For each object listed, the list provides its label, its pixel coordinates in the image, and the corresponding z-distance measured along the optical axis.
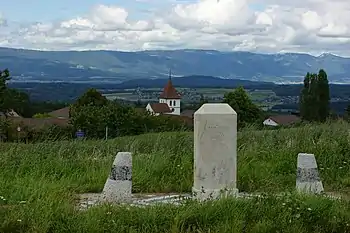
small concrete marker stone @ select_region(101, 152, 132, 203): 7.82
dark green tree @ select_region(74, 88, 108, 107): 64.88
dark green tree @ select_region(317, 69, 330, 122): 73.69
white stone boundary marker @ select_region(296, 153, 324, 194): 8.20
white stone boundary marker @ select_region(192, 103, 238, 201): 7.77
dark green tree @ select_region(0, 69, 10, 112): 57.75
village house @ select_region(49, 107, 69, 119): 107.43
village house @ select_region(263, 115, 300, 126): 75.22
